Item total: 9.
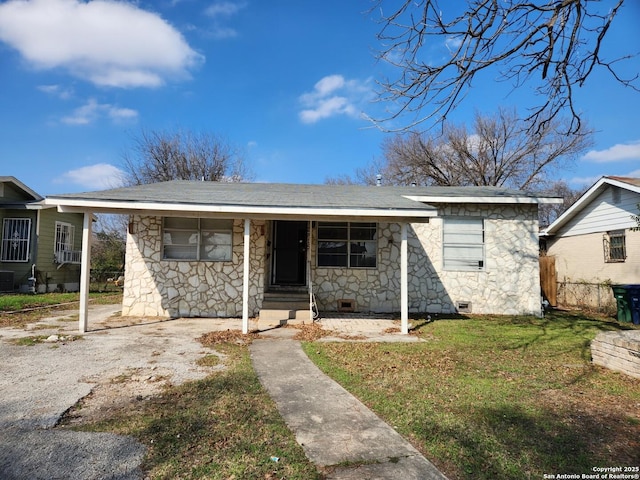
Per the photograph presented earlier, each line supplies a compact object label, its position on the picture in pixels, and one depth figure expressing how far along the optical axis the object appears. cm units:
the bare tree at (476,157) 2380
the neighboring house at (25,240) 1466
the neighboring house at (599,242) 1124
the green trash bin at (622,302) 970
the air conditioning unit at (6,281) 1412
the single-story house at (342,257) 958
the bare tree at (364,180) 2866
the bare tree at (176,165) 2383
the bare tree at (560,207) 3077
